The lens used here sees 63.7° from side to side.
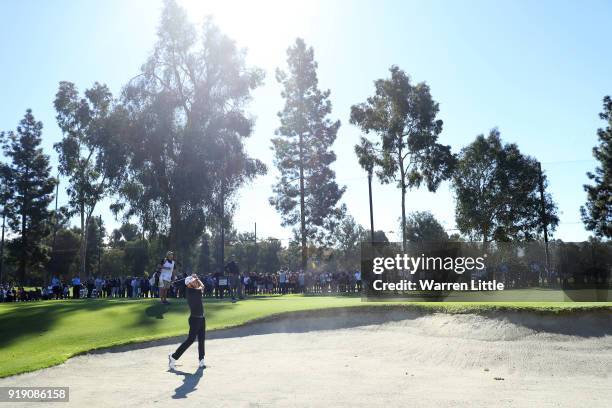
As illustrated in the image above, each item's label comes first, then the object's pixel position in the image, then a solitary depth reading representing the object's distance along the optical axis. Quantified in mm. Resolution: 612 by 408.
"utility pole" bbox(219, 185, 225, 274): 36841
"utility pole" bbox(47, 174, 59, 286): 61325
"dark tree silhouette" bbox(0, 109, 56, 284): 58688
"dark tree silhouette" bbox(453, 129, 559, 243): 48375
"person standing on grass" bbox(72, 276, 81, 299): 32781
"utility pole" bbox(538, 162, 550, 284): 30866
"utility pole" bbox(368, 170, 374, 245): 36419
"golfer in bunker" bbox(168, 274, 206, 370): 11214
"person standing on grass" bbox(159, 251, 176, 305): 18969
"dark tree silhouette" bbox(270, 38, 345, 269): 49594
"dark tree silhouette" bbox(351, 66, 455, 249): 39281
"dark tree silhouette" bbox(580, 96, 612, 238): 44625
